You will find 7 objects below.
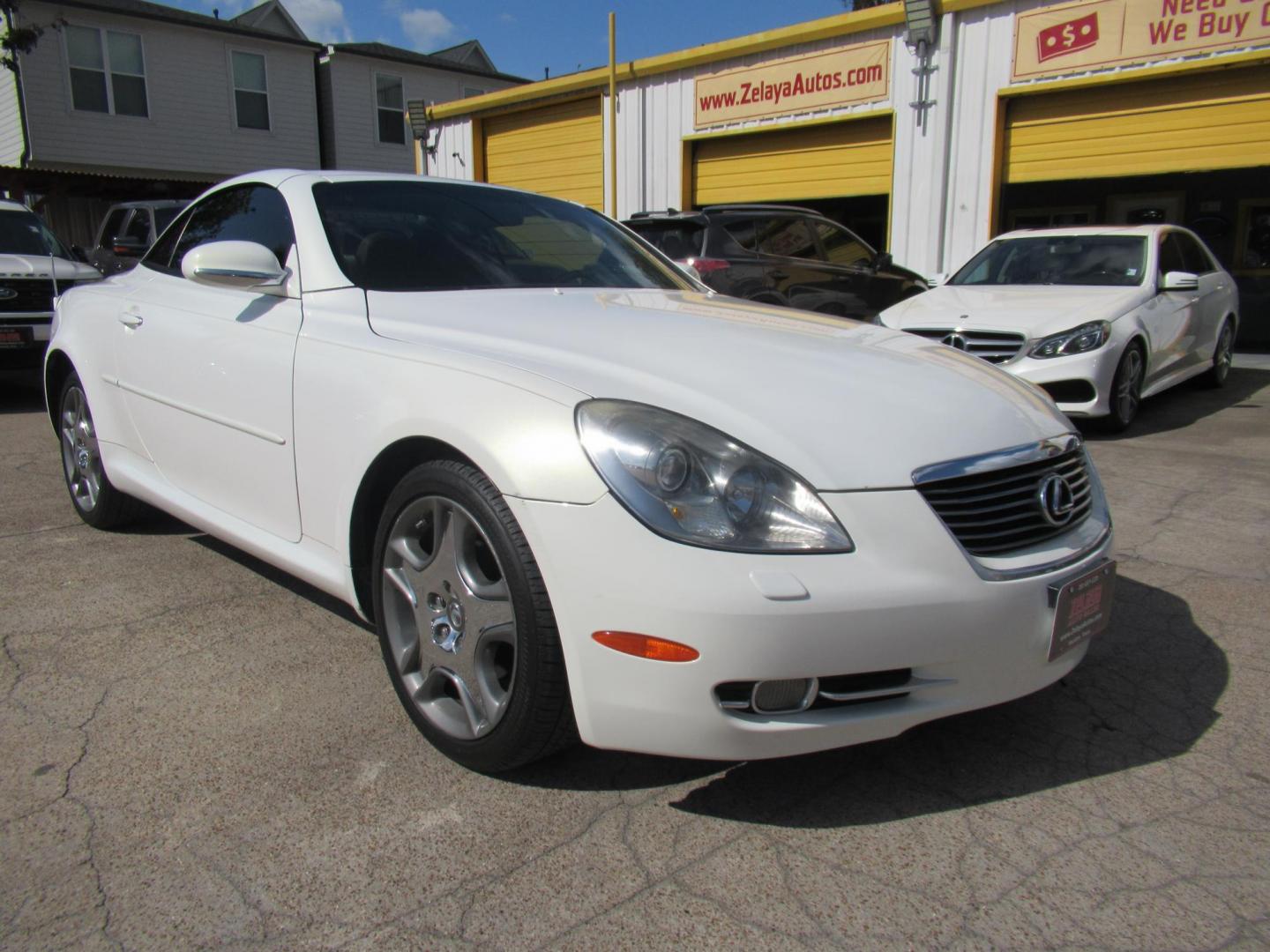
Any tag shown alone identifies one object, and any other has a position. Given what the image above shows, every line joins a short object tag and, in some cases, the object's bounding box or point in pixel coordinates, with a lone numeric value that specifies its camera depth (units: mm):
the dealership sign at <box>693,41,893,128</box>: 12188
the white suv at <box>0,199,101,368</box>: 8672
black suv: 8031
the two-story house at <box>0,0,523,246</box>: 20766
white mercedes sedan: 6738
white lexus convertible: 1991
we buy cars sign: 10039
